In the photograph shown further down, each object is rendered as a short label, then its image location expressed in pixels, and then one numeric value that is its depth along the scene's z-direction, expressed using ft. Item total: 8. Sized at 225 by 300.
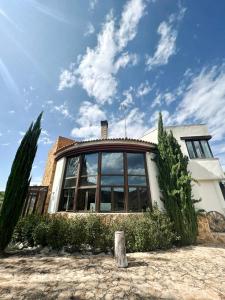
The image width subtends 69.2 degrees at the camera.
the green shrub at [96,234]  23.08
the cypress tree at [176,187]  27.50
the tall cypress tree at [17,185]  22.00
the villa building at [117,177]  32.32
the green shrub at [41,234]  23.92
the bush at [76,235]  23.30
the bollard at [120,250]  17.21
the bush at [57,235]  23.35
